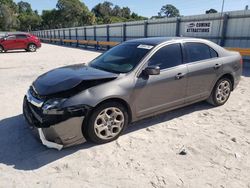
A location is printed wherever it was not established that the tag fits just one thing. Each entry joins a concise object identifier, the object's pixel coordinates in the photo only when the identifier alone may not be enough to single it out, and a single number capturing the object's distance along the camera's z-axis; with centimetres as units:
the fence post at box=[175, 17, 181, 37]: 1176
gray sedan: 263
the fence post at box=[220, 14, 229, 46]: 944
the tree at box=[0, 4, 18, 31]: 6143
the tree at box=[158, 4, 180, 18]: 9715
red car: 1531
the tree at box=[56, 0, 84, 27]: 5639
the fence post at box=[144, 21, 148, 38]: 1418
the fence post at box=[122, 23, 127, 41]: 1612
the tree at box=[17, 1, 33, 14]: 10386
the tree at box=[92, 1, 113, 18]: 9000
